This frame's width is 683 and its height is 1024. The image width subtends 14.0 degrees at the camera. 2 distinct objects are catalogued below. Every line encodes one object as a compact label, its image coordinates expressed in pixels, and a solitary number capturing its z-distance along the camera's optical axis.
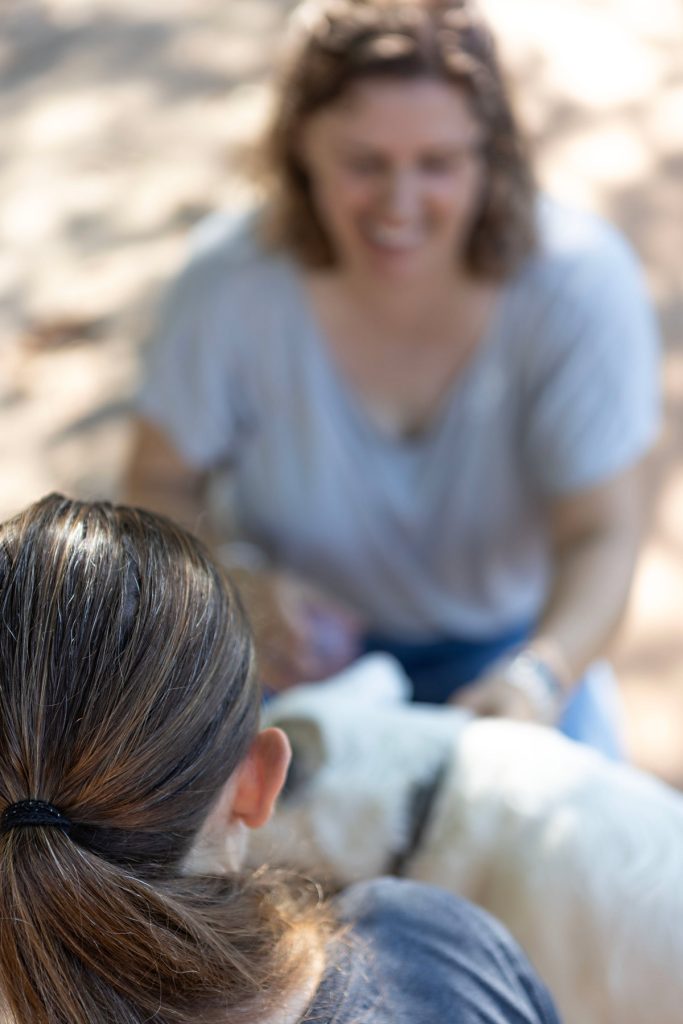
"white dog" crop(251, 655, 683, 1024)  1.91
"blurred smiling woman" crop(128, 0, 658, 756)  2.23
